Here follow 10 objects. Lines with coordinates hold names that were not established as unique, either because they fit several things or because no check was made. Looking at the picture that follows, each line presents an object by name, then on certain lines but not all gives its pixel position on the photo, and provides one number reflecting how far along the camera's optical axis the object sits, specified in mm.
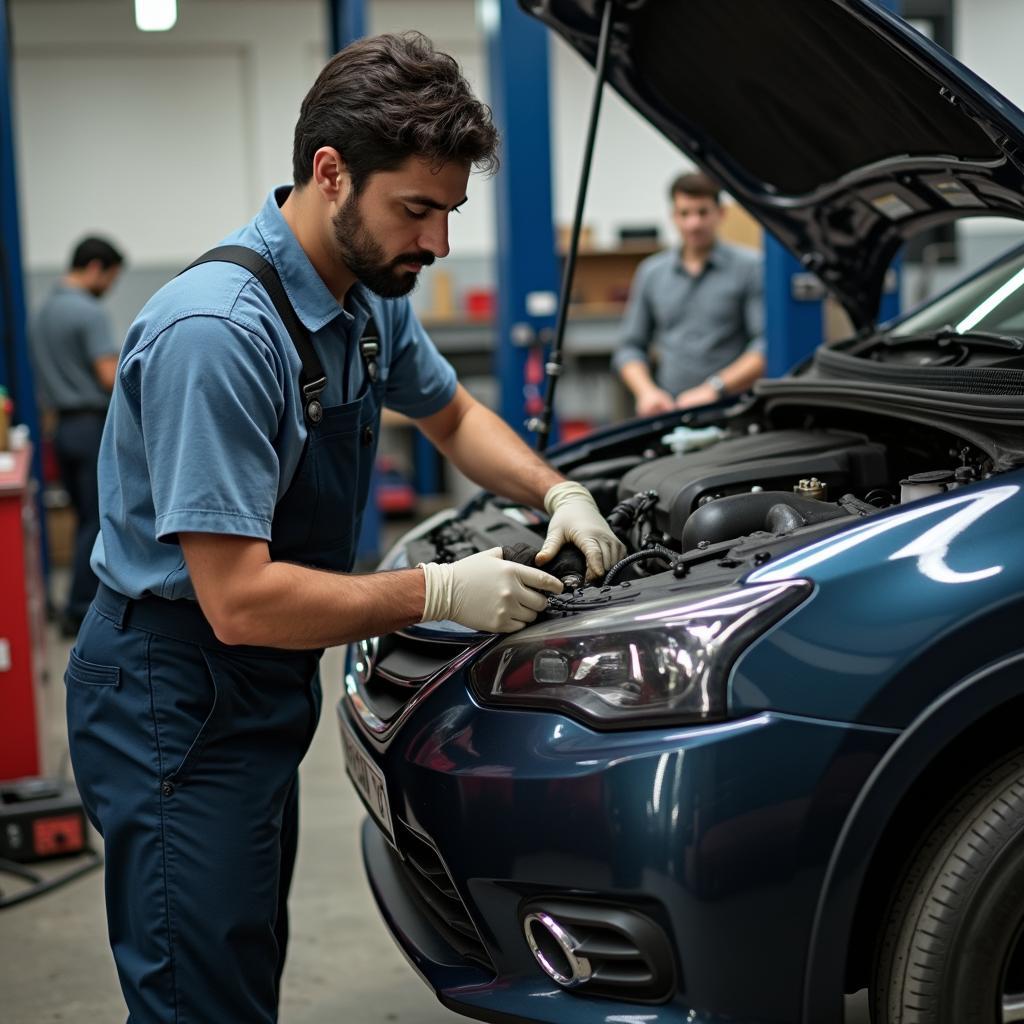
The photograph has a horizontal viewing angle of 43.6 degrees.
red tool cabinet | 3357
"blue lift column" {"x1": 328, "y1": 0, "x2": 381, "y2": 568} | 5832
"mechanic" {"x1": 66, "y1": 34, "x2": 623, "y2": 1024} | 1538
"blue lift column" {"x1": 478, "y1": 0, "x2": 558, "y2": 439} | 5516
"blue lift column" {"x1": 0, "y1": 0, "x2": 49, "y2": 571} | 5590
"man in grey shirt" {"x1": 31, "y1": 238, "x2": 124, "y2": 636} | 5758
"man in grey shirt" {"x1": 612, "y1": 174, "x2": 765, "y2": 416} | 4559
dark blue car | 1400
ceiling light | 5180
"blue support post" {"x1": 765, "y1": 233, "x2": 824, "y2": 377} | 4715
